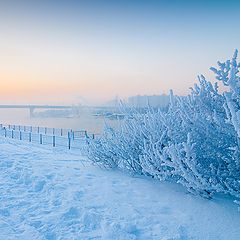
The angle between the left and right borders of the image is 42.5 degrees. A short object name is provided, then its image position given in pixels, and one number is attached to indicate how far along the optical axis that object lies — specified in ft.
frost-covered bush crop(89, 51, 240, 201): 16.35
